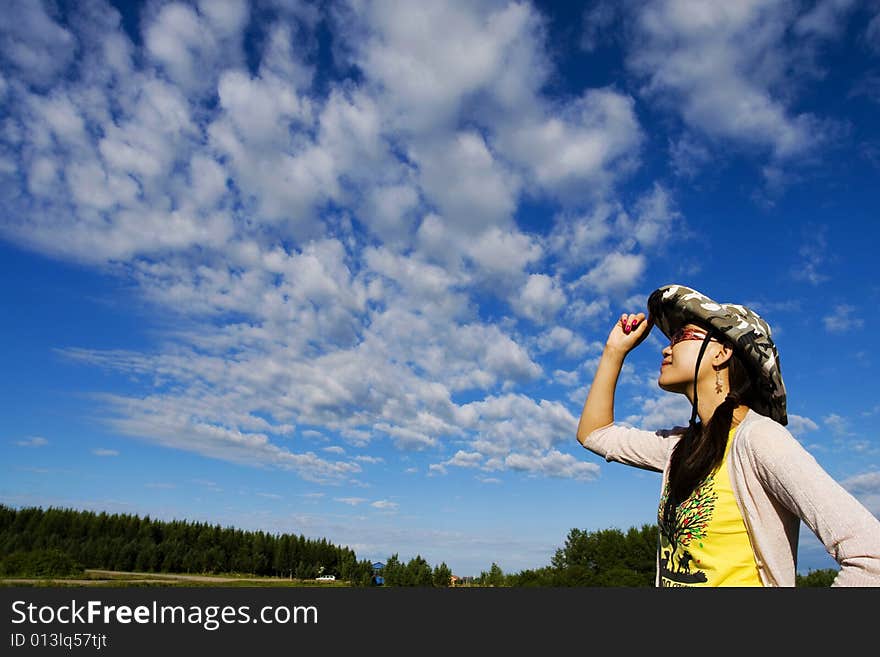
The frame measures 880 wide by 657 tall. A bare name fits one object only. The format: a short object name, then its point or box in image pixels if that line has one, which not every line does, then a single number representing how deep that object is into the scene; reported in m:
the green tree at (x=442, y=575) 59.25
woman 1.90
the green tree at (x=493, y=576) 48.13
